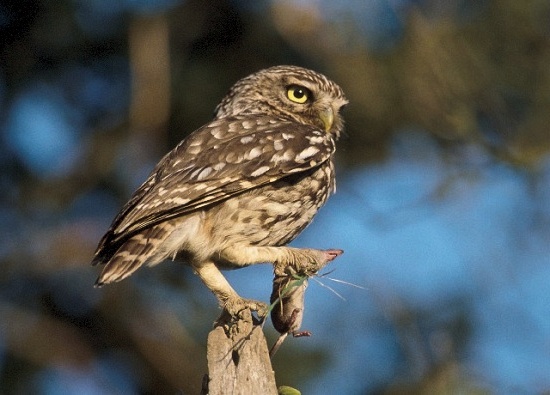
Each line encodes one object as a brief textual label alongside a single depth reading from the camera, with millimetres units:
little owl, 7703
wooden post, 6352
